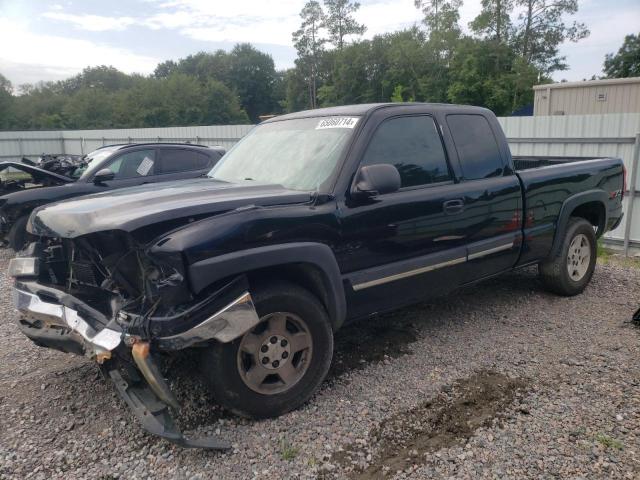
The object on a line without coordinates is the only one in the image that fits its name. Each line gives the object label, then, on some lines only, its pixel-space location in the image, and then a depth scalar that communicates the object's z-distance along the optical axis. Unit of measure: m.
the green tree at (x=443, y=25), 42.50
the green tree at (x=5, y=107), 51.94
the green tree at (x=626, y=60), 53.47
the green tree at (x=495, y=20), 38.09
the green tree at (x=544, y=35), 37.16
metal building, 18.25
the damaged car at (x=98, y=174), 7.44
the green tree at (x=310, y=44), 53.88
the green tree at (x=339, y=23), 53.22
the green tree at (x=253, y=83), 87.19
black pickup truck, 2.70
